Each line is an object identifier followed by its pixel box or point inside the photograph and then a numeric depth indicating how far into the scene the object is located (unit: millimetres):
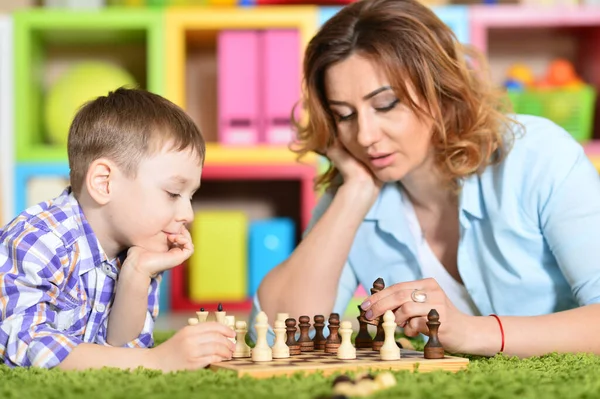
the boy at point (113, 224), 1949
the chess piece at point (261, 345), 1906
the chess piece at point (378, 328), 2008
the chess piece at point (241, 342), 1959
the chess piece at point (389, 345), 1910
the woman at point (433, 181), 2198
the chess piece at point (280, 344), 1928
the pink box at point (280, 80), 3471
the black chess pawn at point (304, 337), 1998
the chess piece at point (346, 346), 1927
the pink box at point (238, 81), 3492
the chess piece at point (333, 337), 1998
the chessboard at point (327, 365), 1831
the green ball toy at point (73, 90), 3453
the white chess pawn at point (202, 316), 1993
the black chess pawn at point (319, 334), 2021
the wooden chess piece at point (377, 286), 2037
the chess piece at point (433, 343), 1909
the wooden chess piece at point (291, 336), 1972
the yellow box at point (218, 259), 3500
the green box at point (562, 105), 3450
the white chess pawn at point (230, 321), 2003
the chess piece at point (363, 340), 2074
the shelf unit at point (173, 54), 3428
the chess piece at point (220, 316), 2004
